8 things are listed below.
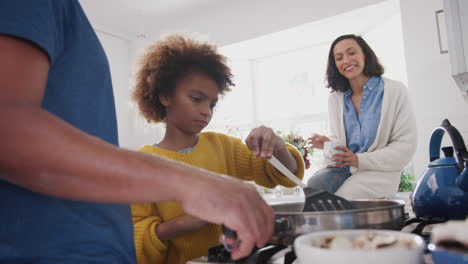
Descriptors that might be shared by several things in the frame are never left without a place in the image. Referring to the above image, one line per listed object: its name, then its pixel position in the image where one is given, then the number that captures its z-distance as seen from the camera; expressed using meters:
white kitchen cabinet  0.91
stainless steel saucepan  0.51
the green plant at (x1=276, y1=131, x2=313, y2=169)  2.81
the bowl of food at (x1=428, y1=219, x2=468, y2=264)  0.32
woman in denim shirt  1.64
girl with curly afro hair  0.89
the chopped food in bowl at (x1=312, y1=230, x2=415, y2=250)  0.37
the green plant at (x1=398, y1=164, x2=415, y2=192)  2.78
